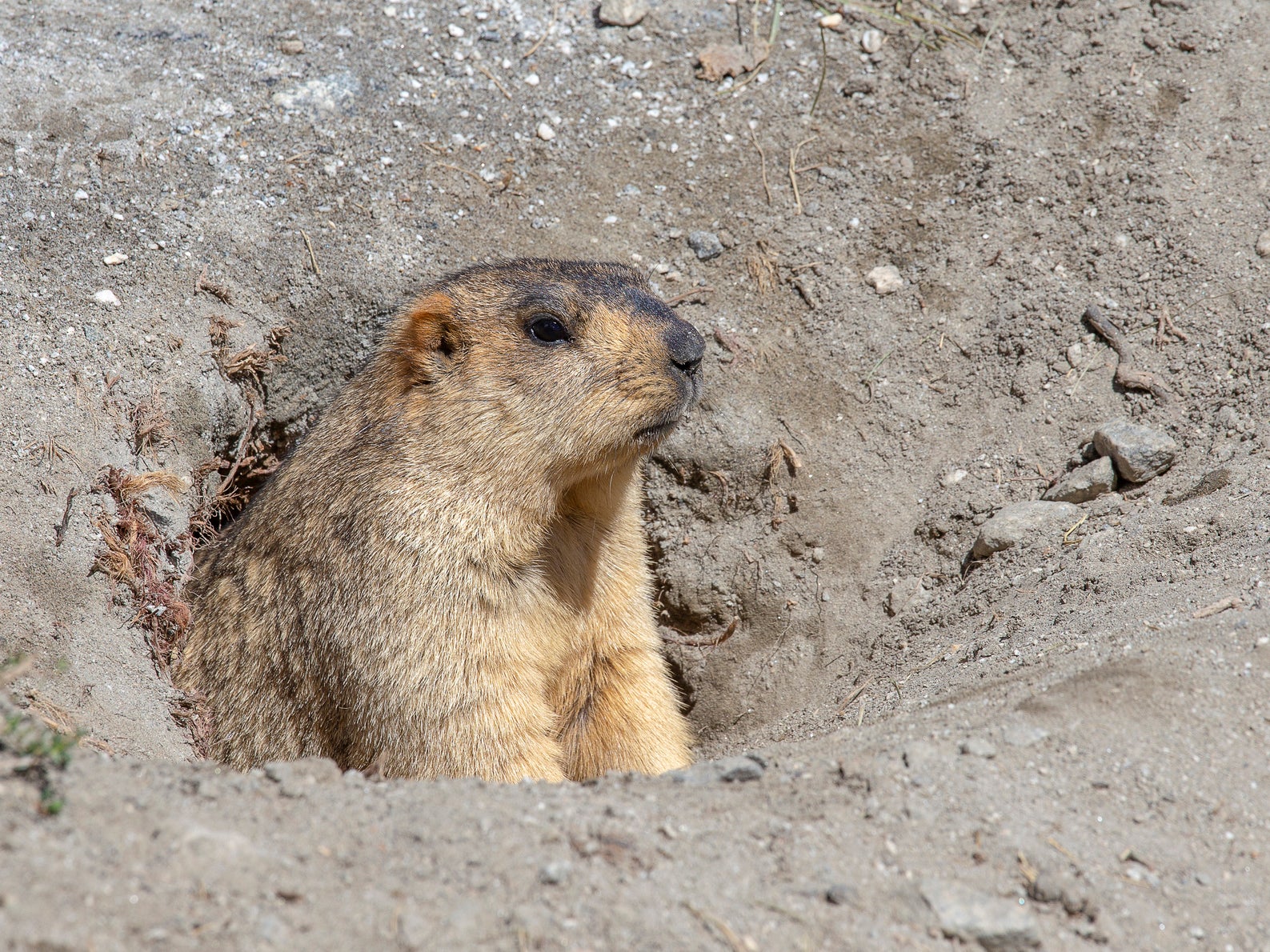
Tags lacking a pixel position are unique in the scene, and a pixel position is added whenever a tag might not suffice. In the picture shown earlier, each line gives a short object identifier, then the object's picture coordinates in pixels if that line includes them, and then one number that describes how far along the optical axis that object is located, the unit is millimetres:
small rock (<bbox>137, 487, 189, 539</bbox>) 11203
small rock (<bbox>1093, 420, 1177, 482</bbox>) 10367
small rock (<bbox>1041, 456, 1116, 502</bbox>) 10539
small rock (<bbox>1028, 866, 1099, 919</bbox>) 5559
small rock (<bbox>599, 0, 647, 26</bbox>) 14992
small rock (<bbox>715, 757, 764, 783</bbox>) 6859
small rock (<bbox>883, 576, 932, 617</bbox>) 11203
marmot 8672
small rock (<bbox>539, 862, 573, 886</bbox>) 5402
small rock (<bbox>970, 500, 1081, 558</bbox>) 10320
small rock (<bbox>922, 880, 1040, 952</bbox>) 5336
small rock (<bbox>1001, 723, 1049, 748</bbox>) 6687
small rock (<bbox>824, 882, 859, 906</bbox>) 5461
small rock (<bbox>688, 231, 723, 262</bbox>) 13828
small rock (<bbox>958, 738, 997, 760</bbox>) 6559
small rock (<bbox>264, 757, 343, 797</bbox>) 6125
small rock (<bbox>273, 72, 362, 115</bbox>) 13943
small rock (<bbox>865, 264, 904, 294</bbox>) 13398
